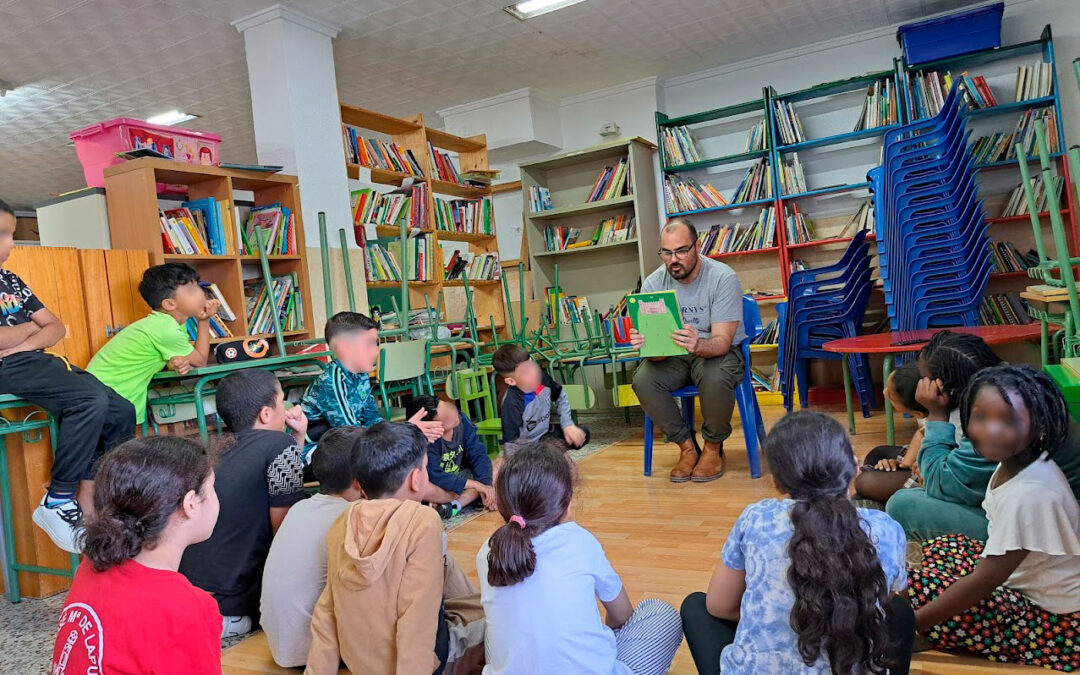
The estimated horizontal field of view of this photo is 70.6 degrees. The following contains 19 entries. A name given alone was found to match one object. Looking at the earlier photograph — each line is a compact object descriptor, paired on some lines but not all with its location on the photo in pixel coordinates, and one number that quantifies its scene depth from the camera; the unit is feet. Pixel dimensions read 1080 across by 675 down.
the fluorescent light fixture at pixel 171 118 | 20.46
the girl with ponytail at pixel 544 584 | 4.38
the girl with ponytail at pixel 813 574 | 3.80
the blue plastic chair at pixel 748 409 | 11.03
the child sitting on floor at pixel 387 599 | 5.13
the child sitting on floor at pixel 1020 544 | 4.58
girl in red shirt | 3.58
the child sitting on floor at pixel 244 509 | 6.97
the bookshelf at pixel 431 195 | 16.69
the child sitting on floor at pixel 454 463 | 10.07
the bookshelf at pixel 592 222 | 20.30
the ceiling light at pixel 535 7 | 15.53
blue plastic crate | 16.78
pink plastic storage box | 12.31
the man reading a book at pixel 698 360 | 11.24
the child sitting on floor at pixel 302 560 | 6.05
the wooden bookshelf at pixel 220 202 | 11.44
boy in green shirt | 9.39
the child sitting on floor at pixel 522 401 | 11.95
